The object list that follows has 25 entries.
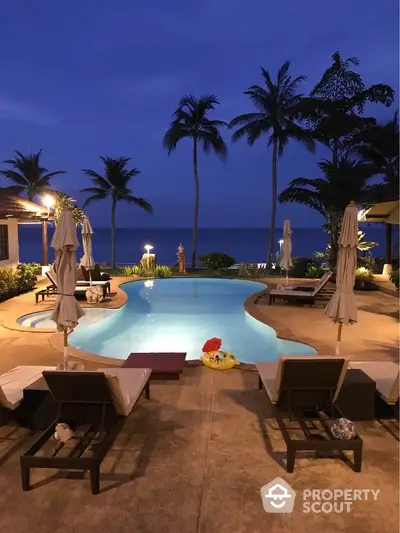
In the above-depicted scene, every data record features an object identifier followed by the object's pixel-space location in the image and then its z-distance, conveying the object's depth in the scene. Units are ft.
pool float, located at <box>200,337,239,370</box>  22.47
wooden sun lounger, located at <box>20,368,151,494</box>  12.15
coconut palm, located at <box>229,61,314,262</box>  77.66
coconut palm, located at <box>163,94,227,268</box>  79.87
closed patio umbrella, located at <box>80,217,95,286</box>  44.39
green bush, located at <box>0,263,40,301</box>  42.98
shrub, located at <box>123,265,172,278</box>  62.82
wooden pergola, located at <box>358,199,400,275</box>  44.14
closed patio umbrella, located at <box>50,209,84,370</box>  18.20
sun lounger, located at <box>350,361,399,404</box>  15.67
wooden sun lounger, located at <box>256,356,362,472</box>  14.49
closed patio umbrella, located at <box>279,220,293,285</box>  46.01
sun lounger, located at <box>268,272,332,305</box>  39.77
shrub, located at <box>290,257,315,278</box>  61.21
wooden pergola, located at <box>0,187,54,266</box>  47.47
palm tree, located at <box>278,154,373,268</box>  61.36
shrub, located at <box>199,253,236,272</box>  67.82
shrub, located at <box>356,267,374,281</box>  49.33
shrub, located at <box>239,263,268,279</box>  62.71
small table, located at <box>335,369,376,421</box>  15.98
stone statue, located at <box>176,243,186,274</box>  68.18
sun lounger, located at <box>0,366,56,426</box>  15.16
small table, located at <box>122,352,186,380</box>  20.77
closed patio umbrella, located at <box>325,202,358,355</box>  19.26
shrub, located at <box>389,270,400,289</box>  44.40
